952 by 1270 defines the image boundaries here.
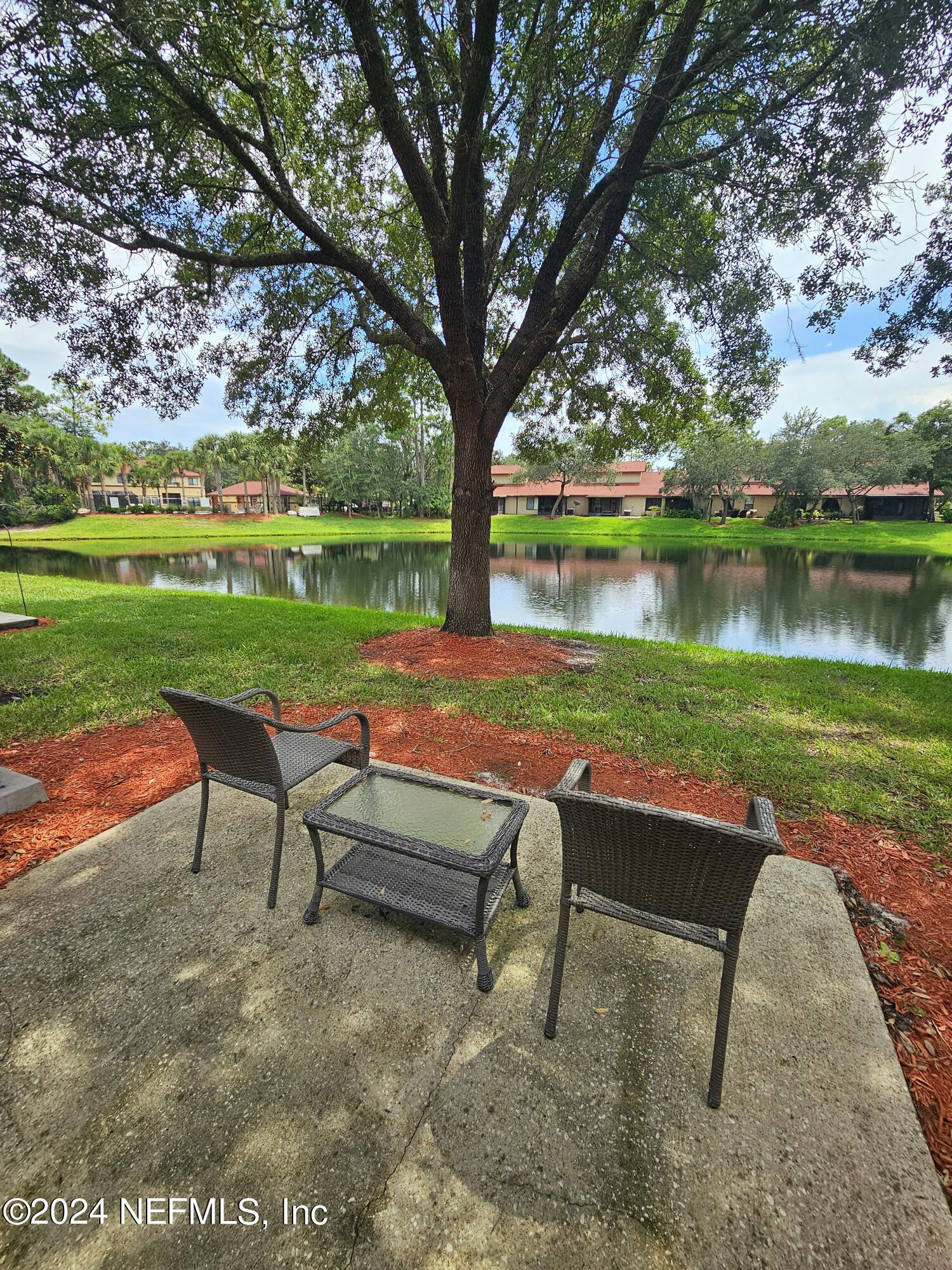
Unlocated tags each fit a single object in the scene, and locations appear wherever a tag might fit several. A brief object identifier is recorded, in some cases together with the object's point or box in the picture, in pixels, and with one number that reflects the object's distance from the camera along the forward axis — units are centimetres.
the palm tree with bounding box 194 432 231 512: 5094
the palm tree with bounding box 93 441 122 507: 5062
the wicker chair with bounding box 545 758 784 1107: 139
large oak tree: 446
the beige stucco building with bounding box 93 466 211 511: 6209
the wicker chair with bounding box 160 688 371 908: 209
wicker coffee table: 189
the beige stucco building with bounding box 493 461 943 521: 4481
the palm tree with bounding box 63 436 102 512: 4641
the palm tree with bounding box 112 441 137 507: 5400
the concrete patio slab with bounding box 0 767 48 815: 292
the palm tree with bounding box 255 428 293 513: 4596
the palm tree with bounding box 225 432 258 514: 4872
